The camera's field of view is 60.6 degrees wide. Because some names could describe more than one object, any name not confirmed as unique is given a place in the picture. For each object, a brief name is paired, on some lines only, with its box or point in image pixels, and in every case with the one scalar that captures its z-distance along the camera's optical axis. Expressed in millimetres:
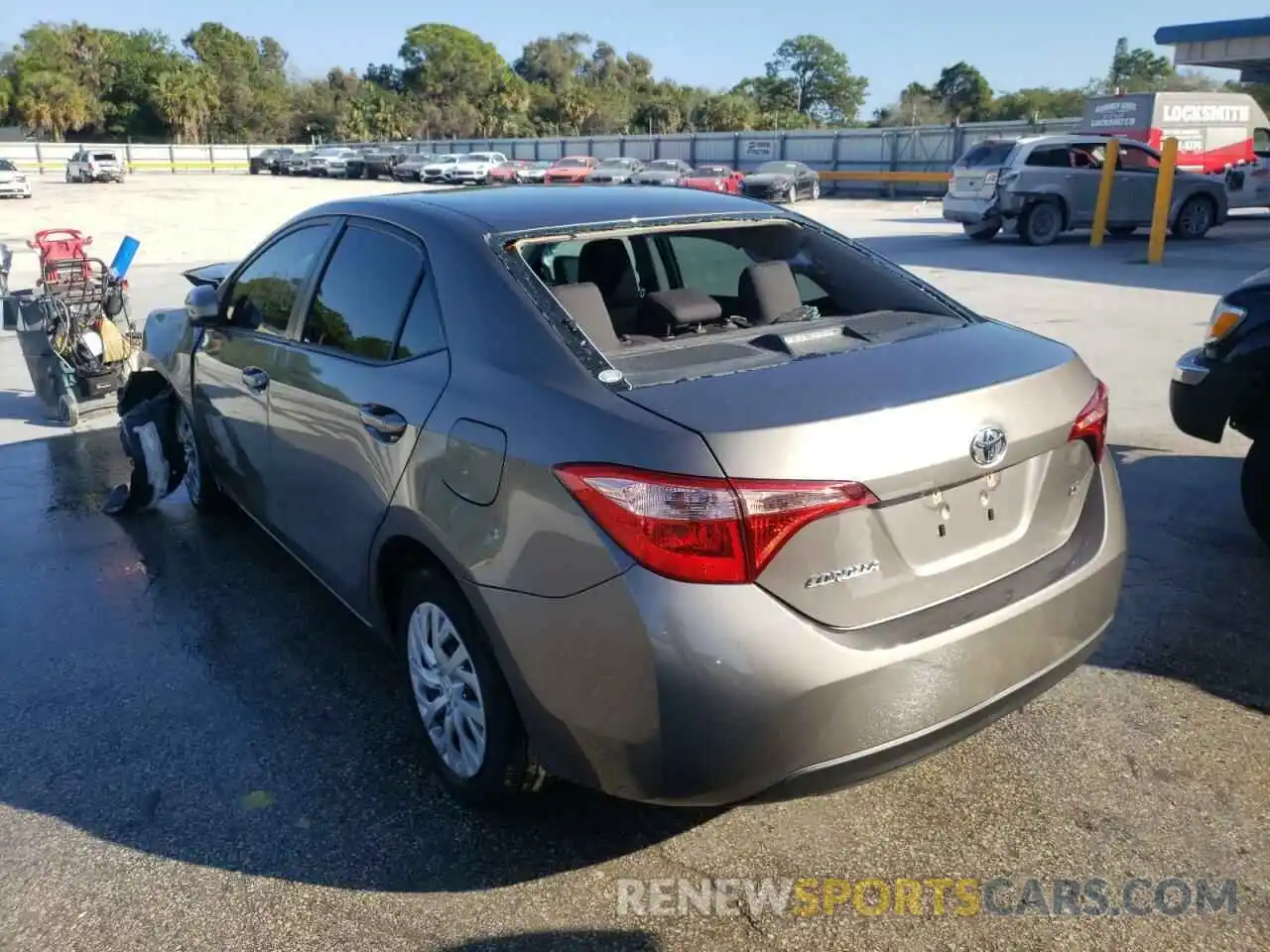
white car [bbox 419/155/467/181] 46250
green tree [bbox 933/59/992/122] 78075
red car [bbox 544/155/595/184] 38006
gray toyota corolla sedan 2340
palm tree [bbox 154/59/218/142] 81438
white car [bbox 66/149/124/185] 47312
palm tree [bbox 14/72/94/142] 77688
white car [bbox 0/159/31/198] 36222
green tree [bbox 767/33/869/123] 114812
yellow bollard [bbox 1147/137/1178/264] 16359
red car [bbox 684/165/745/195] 32078
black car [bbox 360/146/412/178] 54344
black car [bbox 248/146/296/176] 60062
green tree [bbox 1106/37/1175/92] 88188
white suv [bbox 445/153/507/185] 45875
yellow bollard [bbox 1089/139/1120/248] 18703
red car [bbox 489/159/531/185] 45500
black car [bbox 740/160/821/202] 32906
